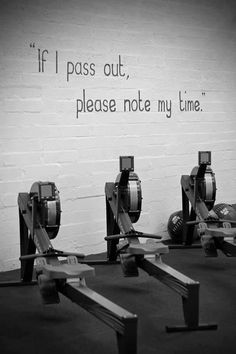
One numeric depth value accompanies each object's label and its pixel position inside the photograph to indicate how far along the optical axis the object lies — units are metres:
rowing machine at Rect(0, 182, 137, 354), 3.74
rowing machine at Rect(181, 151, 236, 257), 6.05
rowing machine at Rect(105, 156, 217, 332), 4.39
